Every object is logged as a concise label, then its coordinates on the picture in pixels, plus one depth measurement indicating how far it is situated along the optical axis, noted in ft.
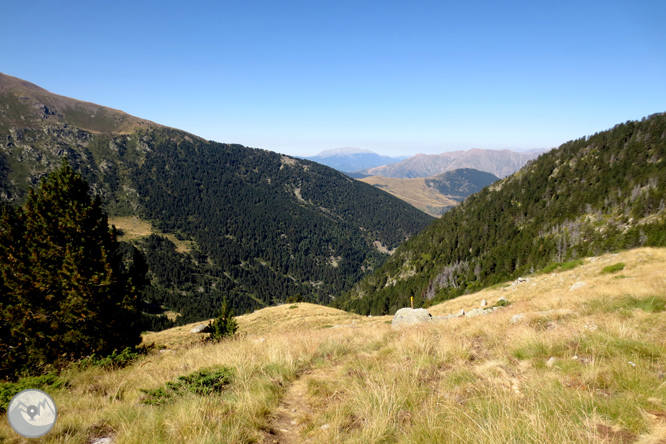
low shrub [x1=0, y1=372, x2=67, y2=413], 16.95
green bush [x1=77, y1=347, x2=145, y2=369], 27.61
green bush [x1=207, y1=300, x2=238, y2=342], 73.92
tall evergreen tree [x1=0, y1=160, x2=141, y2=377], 42.29
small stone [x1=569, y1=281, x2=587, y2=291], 49.02
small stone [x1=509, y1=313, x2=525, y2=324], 27.91
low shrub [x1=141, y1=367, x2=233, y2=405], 16.80
